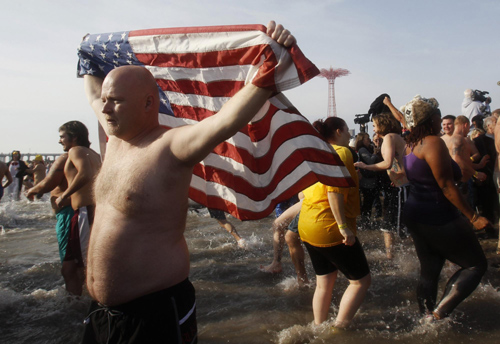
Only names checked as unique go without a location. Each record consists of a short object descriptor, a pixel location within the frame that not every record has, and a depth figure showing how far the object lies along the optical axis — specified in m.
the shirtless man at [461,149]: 5.47
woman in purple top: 3.34
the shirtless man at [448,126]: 5.98
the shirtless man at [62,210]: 4.55
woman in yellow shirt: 3.47
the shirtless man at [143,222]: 1.99
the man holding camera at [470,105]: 8.96
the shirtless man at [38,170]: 13.20
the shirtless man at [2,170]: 9.90
